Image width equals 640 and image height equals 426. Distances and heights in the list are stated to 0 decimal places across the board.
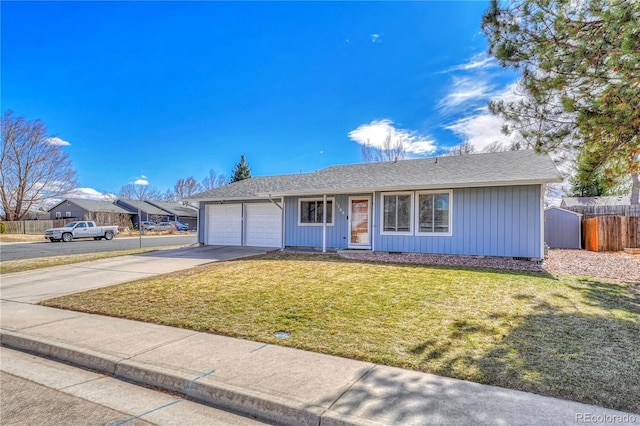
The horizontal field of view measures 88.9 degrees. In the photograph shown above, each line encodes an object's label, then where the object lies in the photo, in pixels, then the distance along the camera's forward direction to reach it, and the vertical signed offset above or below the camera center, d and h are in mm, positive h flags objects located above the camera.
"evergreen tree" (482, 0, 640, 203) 4922 +2530
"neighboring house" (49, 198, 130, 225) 43184 +1403
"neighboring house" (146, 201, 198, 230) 51375 +1119
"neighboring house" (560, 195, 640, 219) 18703 +669
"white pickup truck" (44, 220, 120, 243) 24078 -1003
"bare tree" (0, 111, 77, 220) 38125 +6680
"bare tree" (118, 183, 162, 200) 61531 +5222
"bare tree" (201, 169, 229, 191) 55688 +6956
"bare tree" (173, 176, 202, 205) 60375 +6147
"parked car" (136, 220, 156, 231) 38791 -708
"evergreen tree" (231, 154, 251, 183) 33062 +5041
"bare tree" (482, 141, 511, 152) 27078 +6242
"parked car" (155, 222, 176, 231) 39531 -839
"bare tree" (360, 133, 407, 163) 30297 +6670
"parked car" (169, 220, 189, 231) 42678 -871
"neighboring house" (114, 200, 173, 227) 47597 +1303
